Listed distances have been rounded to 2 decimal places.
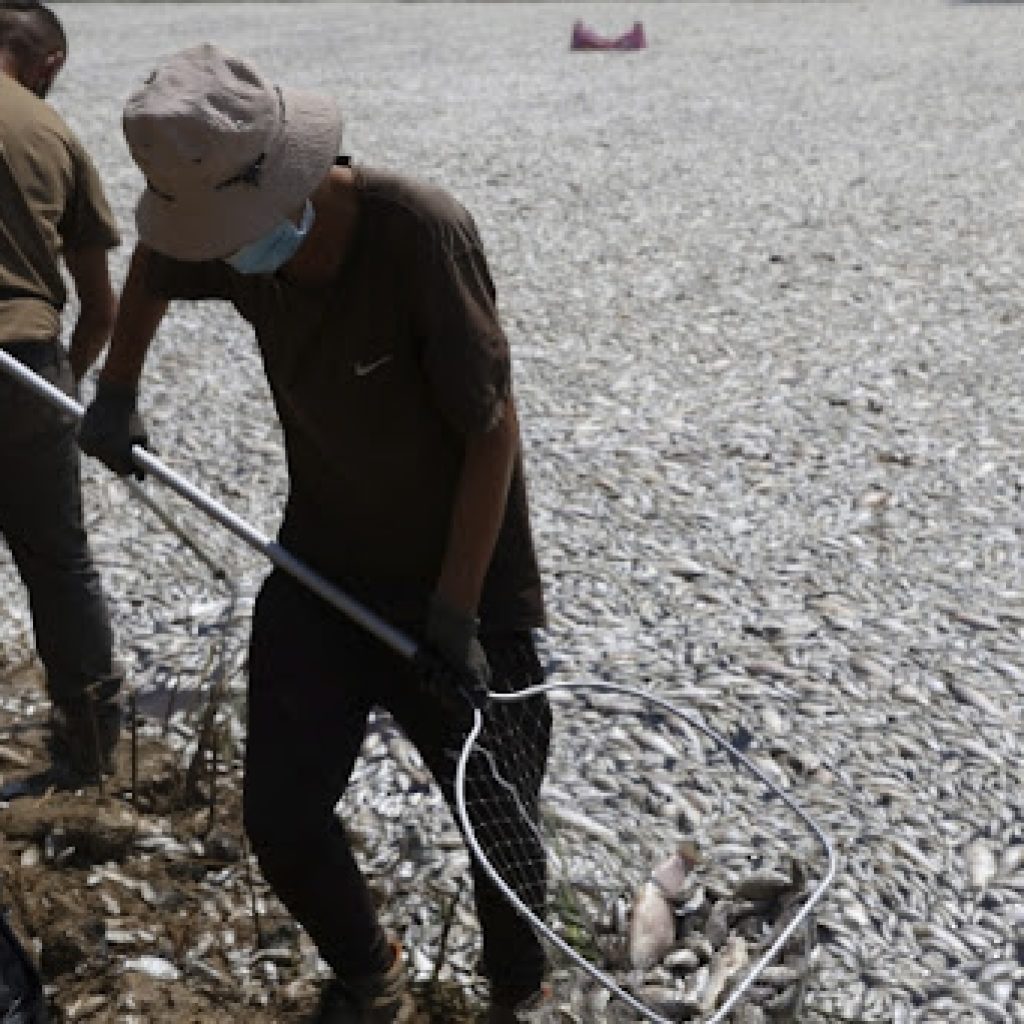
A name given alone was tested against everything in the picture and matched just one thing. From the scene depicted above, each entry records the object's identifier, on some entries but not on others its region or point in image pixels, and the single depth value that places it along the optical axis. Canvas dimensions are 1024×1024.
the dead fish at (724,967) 3.05
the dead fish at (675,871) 3.31
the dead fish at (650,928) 3.12
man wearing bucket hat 2.20
